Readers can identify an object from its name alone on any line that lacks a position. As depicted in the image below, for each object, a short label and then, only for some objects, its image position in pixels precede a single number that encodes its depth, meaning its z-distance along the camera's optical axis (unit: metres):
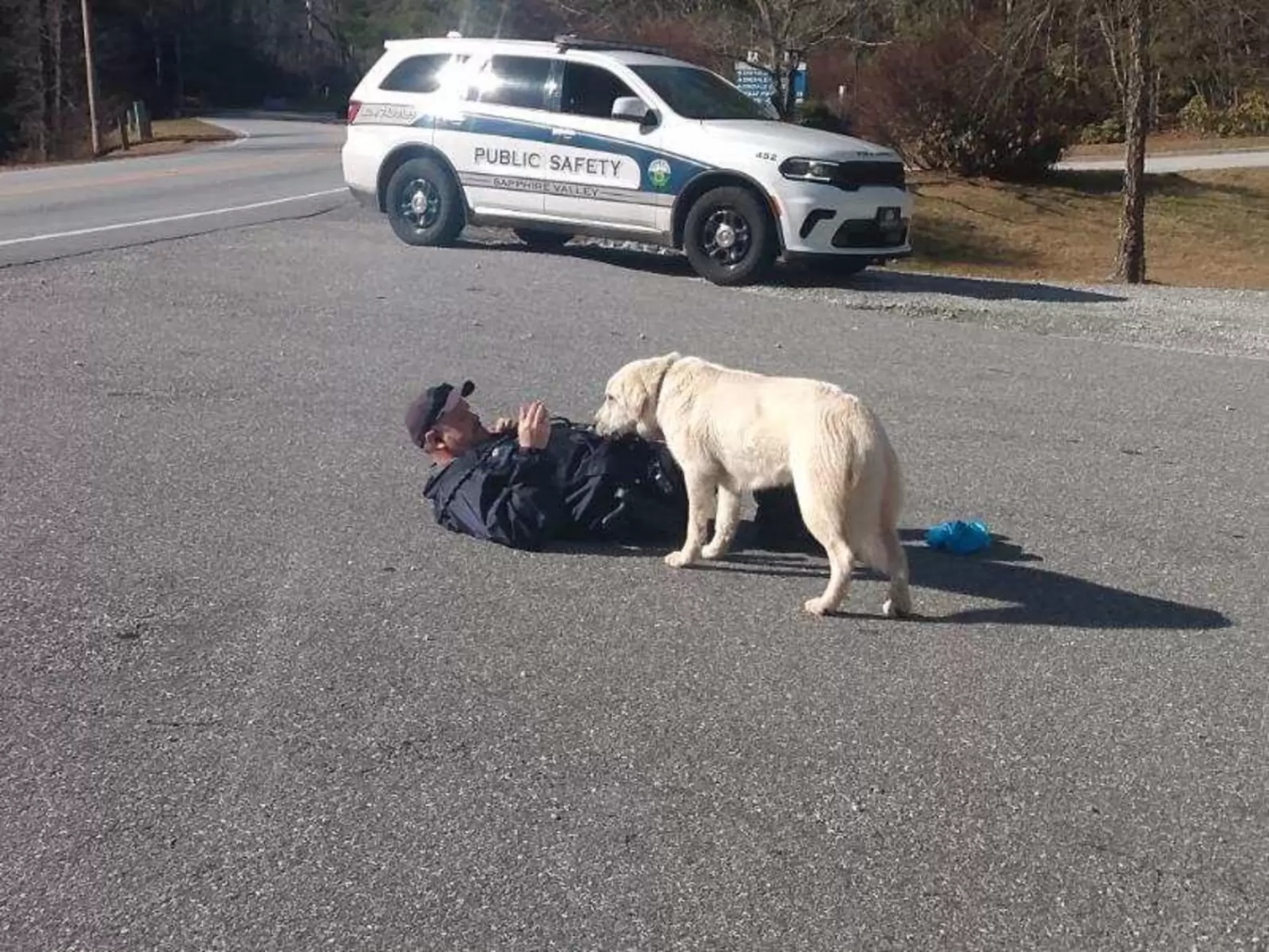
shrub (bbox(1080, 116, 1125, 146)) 42.56
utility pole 44.06
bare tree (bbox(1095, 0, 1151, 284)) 18.16
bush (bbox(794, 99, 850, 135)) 31.22
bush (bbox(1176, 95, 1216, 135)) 44.81
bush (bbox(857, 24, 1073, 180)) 28.86
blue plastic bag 6.11
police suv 13.20
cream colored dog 5.08
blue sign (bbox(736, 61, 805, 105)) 26.50
